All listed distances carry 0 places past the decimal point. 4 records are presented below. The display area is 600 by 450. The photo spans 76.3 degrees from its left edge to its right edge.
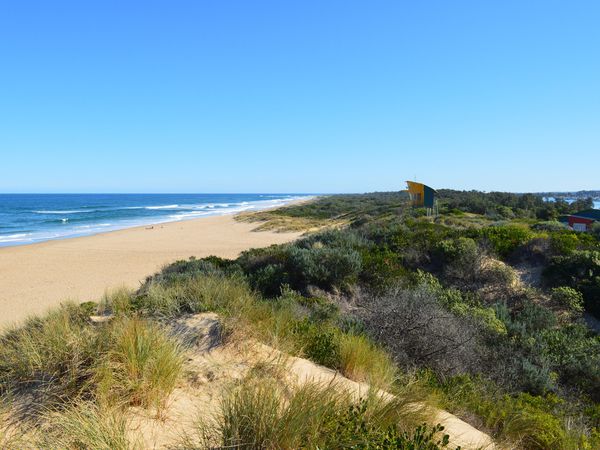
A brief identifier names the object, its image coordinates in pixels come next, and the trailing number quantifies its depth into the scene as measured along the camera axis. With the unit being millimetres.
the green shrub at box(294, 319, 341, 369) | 4121
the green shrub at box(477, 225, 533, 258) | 9328
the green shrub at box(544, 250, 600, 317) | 7383
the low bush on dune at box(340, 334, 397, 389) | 3795
